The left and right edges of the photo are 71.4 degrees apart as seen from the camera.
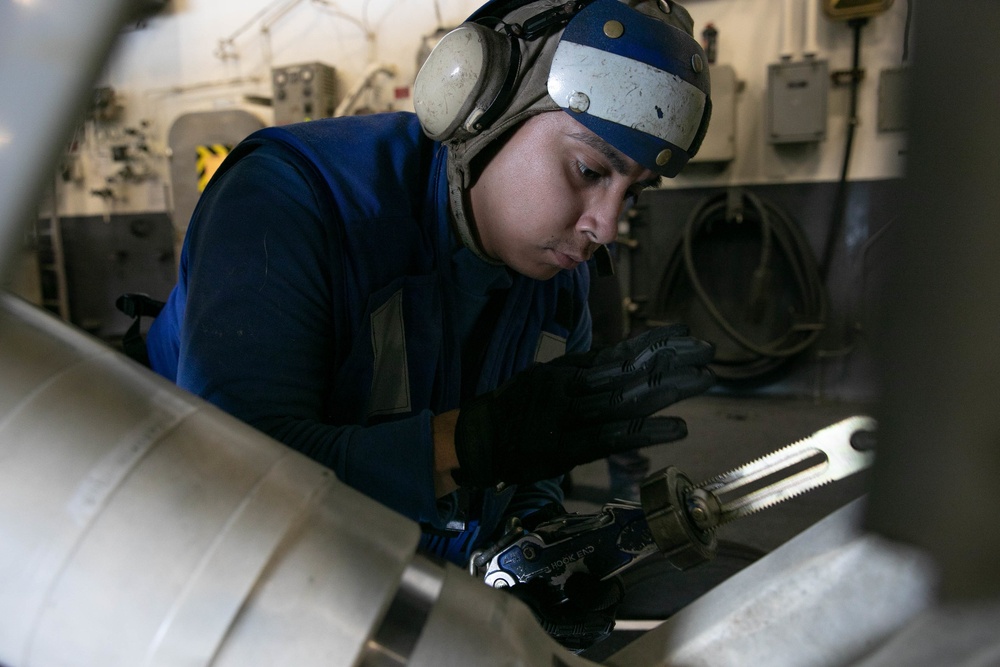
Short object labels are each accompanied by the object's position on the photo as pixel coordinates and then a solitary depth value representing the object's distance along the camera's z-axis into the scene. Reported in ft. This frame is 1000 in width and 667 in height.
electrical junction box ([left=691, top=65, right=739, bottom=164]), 10.65
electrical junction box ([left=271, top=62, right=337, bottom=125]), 12.41
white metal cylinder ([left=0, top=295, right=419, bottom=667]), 0.99
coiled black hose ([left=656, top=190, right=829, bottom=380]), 10.89
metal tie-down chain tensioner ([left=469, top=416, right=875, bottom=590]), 1.80
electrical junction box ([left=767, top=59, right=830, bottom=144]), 10.39
